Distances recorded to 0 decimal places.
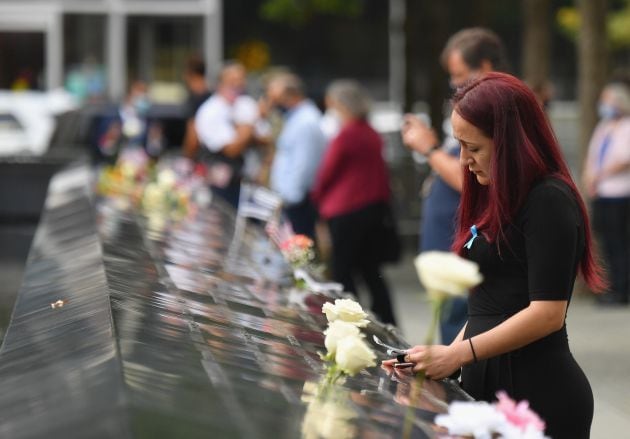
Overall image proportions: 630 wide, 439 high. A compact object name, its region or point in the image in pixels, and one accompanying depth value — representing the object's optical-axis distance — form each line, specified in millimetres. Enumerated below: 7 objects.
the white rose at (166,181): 10509
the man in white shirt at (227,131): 13352
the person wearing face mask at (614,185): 12289
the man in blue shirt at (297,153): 12148
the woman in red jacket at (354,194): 10555
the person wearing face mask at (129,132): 18688
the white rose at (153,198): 10188
